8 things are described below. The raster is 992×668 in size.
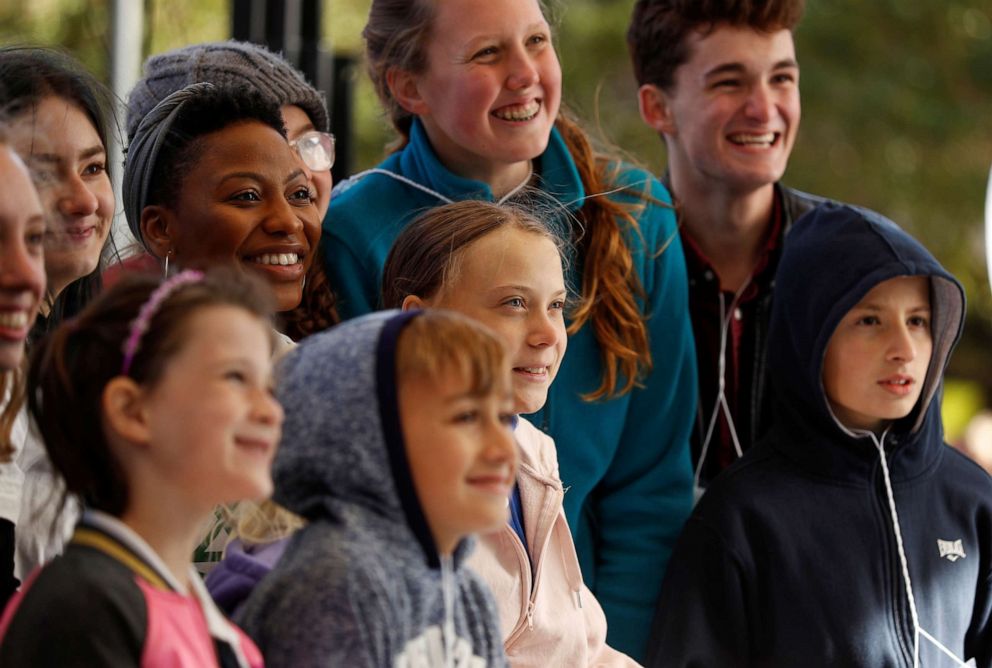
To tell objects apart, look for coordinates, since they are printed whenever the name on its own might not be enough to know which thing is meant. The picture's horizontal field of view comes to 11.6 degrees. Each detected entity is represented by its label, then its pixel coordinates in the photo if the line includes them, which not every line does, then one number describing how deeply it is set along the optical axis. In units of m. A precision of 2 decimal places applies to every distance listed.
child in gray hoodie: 4.38
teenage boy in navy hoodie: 5.06
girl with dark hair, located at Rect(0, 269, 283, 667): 4.33
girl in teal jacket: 5.01
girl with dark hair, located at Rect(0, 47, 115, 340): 4.62
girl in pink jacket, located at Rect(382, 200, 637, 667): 4.75
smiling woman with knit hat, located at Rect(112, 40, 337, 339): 4.86
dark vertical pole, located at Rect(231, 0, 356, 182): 6.36
